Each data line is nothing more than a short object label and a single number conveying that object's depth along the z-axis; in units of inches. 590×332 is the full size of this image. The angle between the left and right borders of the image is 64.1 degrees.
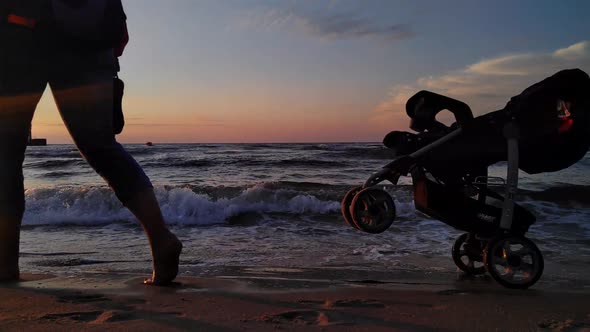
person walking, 85.6
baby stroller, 101.5
